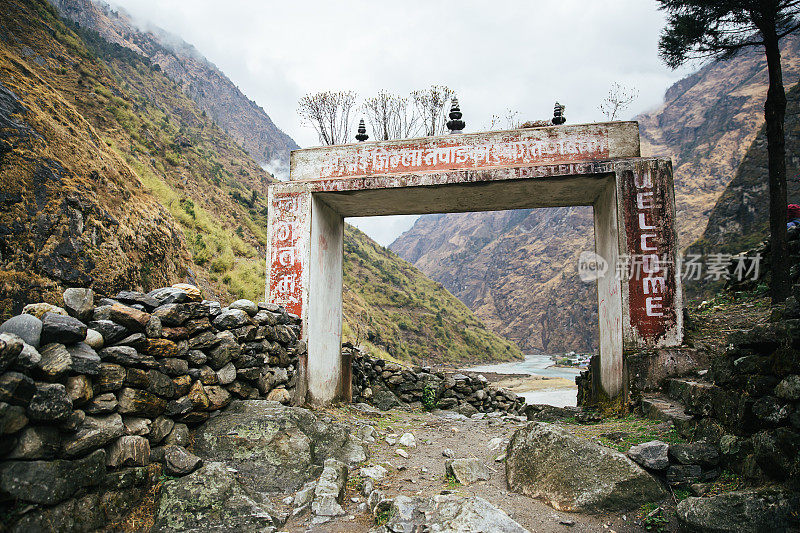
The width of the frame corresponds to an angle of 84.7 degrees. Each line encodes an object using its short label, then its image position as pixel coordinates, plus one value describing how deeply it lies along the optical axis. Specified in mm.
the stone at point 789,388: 3035
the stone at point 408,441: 6109
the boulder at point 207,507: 3480
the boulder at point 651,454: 3951
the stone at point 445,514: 3305
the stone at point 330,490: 3896
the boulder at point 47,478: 2594
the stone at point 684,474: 3750
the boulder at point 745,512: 2777
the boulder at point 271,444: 4352
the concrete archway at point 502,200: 6961
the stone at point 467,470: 4574
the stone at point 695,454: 3721
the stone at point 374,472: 4754
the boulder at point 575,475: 3729
